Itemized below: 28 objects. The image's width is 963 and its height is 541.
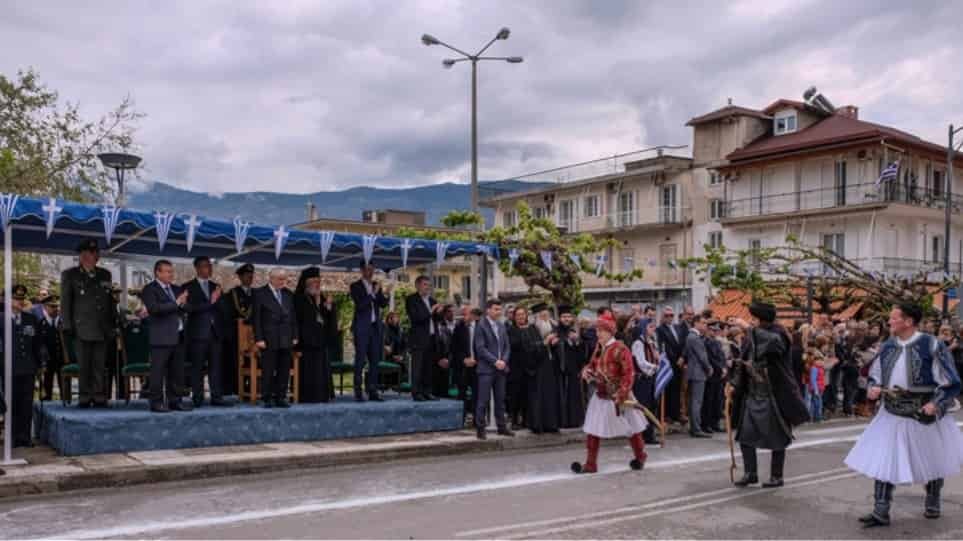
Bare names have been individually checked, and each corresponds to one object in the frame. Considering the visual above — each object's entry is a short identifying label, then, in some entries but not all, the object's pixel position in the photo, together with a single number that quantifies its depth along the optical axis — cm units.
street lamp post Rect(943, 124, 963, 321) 2765
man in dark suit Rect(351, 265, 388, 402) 1338
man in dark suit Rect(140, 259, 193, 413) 1100
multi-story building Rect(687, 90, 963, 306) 3875
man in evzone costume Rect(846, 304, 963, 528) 764
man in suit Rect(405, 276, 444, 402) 1365
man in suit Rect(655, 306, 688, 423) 1473
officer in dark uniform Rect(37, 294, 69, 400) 1266
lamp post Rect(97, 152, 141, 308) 1779
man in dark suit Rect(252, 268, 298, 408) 1206
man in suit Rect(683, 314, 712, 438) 1443
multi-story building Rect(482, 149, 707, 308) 4650
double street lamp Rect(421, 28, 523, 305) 2292
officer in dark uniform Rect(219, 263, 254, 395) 1274
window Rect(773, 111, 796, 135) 4475
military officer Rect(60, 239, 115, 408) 1106
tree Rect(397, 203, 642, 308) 2095
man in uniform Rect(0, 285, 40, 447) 1063
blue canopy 1021
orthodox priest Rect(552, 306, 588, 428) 1383
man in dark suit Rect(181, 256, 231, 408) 1173
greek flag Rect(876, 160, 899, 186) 3123
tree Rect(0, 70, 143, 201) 2338
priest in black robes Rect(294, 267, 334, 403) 1288
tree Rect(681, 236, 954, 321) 2461
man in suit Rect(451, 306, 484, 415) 1374
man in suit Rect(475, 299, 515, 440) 1274
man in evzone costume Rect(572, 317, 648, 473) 1014
